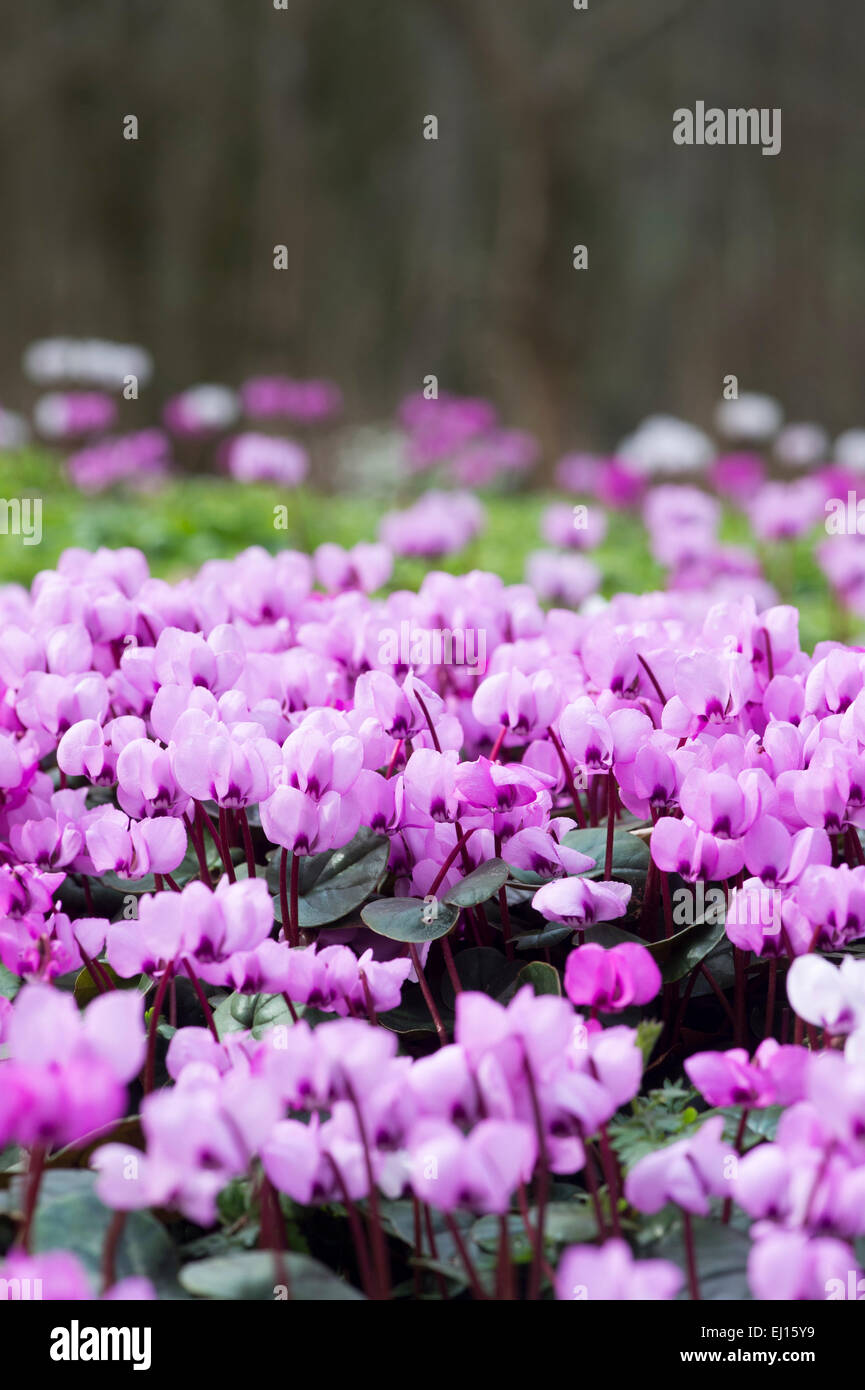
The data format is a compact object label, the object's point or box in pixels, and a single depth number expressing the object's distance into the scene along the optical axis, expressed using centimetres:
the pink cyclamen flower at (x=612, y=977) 97
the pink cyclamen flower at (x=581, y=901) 101
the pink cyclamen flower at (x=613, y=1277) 91
